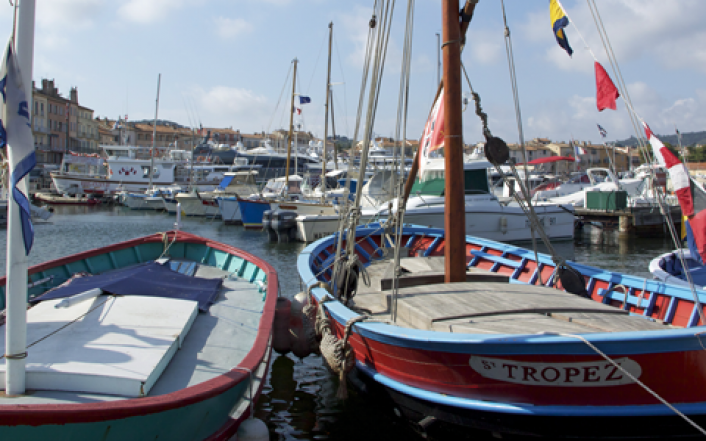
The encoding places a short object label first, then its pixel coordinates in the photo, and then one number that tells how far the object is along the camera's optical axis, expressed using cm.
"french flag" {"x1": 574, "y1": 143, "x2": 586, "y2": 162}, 4047
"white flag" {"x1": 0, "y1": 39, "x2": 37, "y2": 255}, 376
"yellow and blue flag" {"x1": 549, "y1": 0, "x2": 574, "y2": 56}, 638
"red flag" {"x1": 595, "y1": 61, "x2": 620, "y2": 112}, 584
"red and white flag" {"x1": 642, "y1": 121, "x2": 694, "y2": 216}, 514
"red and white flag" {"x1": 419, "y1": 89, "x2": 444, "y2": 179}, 639
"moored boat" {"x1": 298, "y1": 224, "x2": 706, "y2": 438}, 419
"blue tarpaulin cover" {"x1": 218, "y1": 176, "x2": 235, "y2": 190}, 4252
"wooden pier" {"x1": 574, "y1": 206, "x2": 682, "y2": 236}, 2875
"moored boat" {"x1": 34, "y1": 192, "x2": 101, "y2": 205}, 4797
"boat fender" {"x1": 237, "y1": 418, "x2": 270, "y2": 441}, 503
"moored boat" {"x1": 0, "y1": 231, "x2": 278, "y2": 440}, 383
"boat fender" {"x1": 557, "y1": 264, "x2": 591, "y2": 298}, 696
